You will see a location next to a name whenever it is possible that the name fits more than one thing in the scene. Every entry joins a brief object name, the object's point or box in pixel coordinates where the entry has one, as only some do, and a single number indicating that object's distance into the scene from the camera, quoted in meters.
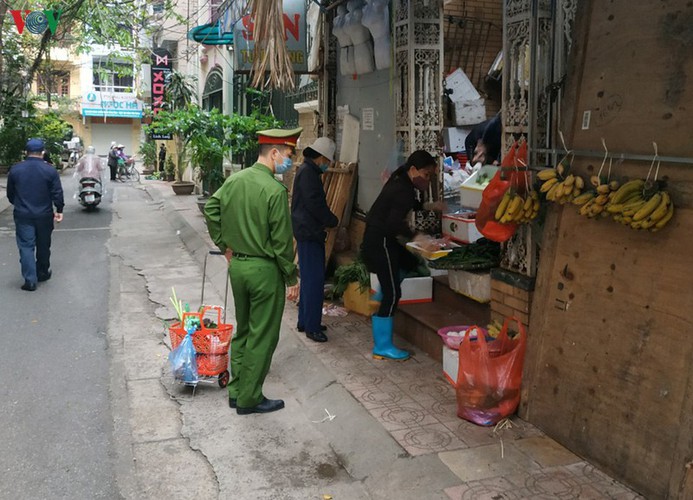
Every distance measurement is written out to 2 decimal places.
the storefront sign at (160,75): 24.76
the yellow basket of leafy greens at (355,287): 7.35
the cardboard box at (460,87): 10.12
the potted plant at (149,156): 33.75
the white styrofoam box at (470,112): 10.13
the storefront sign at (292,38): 9.61
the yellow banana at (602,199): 3.84
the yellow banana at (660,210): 3.49
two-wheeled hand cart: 5.47
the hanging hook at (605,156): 3.96
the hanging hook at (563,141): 4.31
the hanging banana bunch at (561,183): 4.12
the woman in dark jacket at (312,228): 6.75
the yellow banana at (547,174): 4.33
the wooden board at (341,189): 8.78
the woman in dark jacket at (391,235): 5.91
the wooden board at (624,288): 3.51
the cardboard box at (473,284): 5.78
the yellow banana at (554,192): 4.19
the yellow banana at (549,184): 4.29
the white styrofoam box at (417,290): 6.74
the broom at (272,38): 6.13
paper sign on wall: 8.52
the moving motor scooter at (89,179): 17.47
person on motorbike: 17.44
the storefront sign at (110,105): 49.78
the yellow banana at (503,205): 4.72
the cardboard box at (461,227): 6.74
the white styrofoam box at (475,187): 6.66
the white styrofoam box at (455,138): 10.24
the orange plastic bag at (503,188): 4.77
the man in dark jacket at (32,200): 9.20
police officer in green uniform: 4.94
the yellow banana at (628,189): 3.69
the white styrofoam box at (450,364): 5.14
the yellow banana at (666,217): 3.52
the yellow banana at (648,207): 3.51
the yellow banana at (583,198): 3.95
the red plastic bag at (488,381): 4.52
